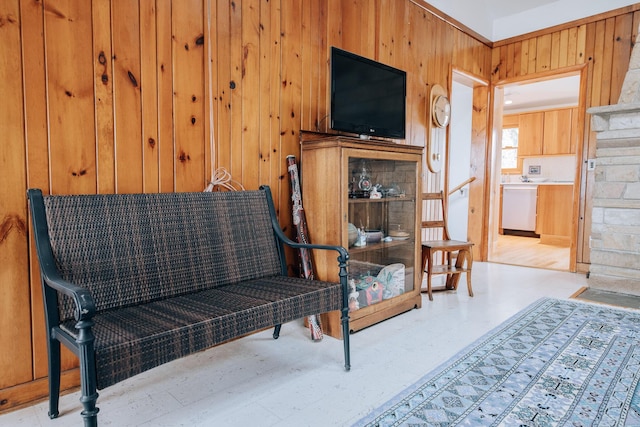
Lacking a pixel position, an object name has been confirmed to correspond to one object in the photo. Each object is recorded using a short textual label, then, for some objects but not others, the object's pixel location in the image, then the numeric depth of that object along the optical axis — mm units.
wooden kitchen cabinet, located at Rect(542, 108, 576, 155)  7324
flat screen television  2557
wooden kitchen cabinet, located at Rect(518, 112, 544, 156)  7645
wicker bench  1337
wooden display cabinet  2426
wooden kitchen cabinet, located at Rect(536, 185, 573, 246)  6348
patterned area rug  1600
